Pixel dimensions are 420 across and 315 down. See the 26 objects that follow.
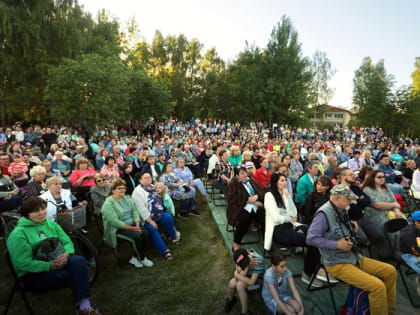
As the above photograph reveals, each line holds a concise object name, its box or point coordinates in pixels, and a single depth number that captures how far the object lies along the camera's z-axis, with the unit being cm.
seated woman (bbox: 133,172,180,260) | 427
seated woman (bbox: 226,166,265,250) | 416
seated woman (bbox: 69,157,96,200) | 523
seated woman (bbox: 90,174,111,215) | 467
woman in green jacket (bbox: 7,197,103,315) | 263
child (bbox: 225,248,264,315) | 290
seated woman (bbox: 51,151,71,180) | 630
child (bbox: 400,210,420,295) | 317
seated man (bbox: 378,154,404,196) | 681
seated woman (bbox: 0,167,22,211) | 426
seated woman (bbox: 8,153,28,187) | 525
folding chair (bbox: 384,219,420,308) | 330
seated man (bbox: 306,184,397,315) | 272
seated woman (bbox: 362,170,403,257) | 408
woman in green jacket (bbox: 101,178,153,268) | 387
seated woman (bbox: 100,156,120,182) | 582
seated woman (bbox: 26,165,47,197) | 427
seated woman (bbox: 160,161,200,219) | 585
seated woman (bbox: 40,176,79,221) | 364
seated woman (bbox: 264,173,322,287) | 355
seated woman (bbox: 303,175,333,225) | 399
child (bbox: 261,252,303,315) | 270
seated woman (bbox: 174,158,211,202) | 639
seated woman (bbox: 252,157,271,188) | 539
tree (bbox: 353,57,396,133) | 2761
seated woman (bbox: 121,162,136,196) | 588
